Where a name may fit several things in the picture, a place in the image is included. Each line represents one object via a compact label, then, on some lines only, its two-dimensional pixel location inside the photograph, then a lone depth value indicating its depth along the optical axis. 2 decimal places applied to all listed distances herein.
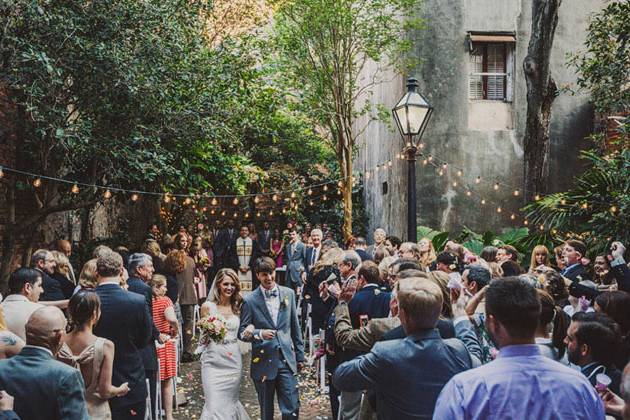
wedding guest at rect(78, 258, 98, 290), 7.00
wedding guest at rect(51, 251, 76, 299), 7.94
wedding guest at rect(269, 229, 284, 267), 19.69
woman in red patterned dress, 7.98
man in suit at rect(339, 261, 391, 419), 6.21
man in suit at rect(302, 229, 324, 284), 13.48
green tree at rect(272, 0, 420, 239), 18.59
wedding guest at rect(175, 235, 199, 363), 11.78
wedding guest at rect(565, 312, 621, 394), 3.88
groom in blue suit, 6.88
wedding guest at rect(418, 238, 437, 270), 9.99
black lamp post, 9.92
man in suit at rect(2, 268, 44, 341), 5.45
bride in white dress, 6.93
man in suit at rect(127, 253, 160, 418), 6.96
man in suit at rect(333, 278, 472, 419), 3.57
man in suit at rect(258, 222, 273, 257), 20.23
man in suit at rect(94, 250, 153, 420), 5.88
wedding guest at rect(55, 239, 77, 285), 9.53
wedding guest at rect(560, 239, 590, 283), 8.03
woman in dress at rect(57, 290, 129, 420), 5.02
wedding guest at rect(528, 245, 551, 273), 9.34
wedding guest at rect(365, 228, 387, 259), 12.34
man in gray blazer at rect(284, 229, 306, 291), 14.38
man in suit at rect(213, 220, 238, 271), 19.38
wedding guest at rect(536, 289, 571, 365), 4.51
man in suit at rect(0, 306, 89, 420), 3.62
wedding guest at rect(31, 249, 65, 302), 7.46
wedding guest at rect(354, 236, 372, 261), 11.76
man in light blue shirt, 2.74
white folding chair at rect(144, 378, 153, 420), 6.73
